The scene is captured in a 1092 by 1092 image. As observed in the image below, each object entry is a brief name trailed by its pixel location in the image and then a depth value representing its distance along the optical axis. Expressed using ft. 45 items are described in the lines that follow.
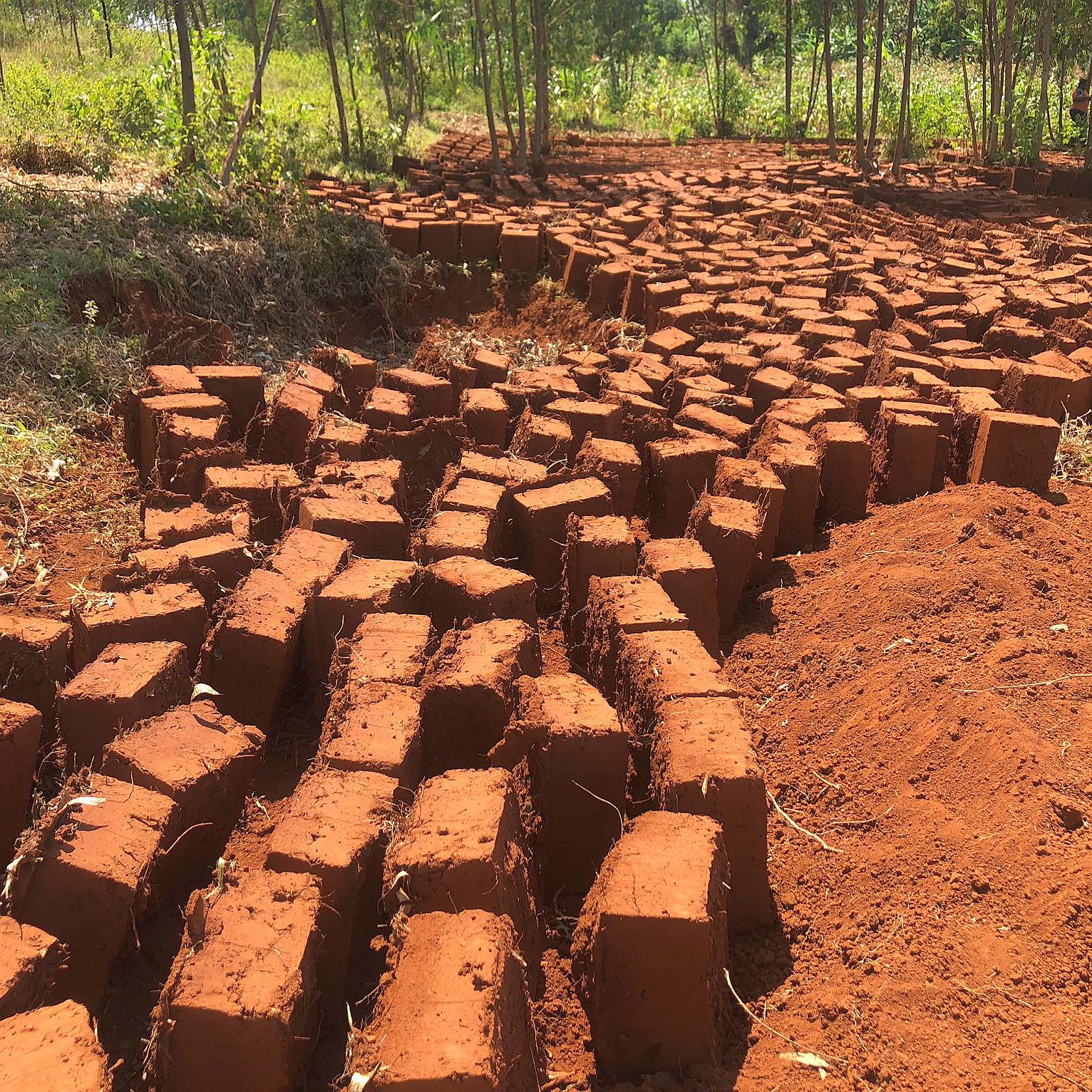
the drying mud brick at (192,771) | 8.99
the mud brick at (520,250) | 27.84
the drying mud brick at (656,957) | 7.43
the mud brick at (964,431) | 16.76
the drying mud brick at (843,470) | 15.88
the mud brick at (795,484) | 15.05
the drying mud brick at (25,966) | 6.74
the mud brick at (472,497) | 13.56
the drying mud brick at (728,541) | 13.38
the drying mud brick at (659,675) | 10.01
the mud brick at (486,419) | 17.04
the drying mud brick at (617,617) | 11.16
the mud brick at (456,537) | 12.60
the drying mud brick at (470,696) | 10.05
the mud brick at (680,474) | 15.61
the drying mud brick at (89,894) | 7.91
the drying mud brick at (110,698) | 9.73
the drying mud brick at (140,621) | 10.93
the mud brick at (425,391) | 17.92
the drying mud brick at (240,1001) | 6.73
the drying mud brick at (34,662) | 10.48
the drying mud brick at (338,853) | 7.93
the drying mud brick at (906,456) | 16.14
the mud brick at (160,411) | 15.67
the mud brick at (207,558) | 11.98
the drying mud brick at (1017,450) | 15.61
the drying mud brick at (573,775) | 9.23
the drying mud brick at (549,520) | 13.76
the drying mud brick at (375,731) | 9.12
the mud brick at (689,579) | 12.38
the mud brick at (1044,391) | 18.21
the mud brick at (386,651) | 10.29
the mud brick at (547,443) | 15.94
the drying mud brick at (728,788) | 8.84
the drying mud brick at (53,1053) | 6.02
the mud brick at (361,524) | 13.23
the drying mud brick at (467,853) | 7.64
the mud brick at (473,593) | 11.79
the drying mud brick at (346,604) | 11.54
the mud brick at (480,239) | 27.99
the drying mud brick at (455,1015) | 6.13
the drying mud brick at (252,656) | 11.01
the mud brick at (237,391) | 17.04
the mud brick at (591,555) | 12.72
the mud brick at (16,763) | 9.07
